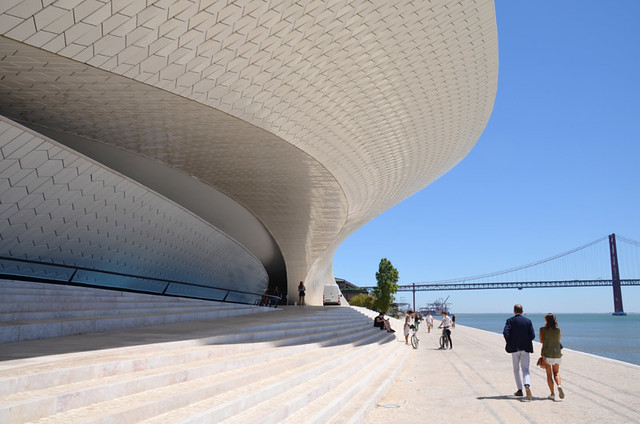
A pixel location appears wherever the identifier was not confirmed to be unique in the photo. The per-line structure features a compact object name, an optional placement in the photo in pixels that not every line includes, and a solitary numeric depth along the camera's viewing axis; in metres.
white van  36.22
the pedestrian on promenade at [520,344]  6.78
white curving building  7.91
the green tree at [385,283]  45.79
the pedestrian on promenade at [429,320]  25.39
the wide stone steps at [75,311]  5.61
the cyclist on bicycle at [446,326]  15.11
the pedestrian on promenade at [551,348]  6.87
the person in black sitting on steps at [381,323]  17.58
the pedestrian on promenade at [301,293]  23.42
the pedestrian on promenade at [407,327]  16.00
